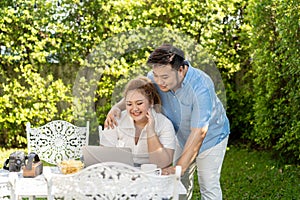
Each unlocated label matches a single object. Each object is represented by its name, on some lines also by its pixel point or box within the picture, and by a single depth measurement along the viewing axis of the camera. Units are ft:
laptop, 8.61
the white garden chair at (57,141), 12.03
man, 9.05
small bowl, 8.69
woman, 9.16
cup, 8.50
